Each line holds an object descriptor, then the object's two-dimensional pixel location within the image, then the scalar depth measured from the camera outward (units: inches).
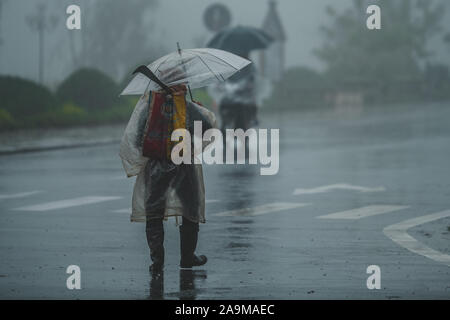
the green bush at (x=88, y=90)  1519.4
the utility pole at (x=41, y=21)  1891.0
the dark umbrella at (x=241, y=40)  1092.5
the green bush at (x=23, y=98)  1369.3
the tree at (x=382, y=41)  2534.4
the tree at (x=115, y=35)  2438.5
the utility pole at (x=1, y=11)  2052.4
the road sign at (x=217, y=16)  1579.7
